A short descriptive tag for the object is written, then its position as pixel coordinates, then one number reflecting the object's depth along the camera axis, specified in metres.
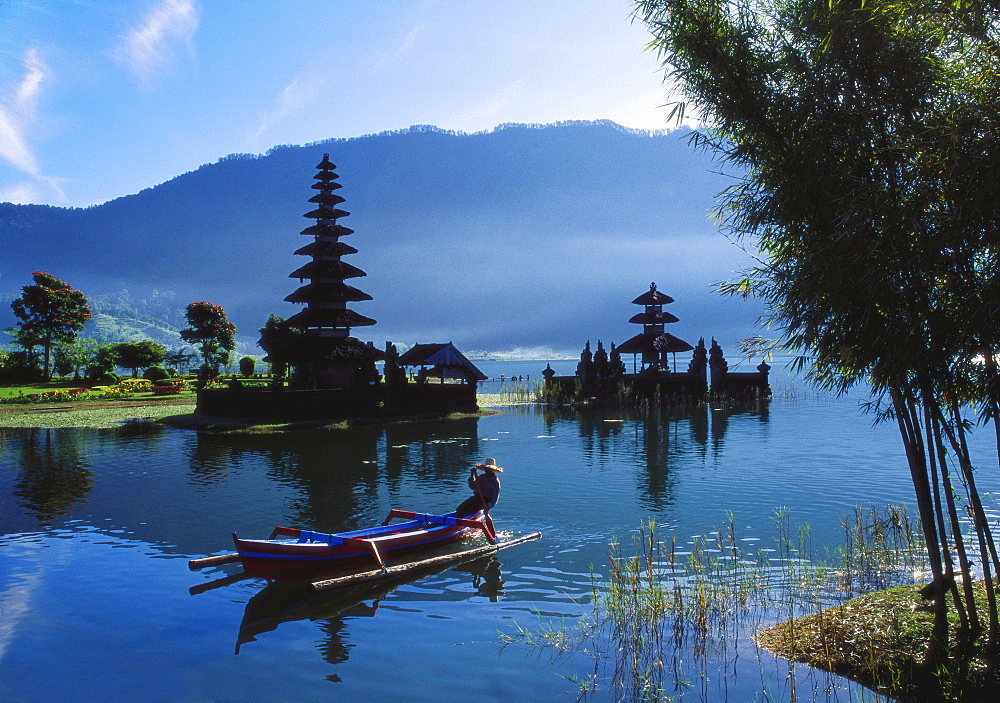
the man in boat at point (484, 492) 14.91
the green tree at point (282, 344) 42.38
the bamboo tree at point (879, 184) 7.08
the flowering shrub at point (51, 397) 49.28
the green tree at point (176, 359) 78.06
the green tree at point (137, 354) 68.50
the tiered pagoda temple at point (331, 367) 38.47
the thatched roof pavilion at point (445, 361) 46.54
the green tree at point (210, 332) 67.00
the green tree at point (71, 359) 64.12
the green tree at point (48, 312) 62.56
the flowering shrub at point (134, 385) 55.56
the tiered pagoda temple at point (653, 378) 51.28
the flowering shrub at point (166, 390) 56.56
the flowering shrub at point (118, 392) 53.46
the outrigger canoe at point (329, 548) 11.47
